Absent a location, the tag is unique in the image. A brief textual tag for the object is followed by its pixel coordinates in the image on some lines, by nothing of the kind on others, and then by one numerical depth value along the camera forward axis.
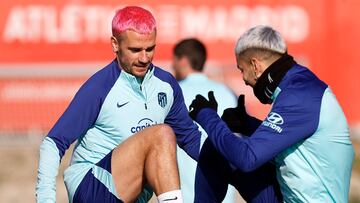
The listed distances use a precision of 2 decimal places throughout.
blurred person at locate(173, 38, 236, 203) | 17.50
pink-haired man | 13.51
